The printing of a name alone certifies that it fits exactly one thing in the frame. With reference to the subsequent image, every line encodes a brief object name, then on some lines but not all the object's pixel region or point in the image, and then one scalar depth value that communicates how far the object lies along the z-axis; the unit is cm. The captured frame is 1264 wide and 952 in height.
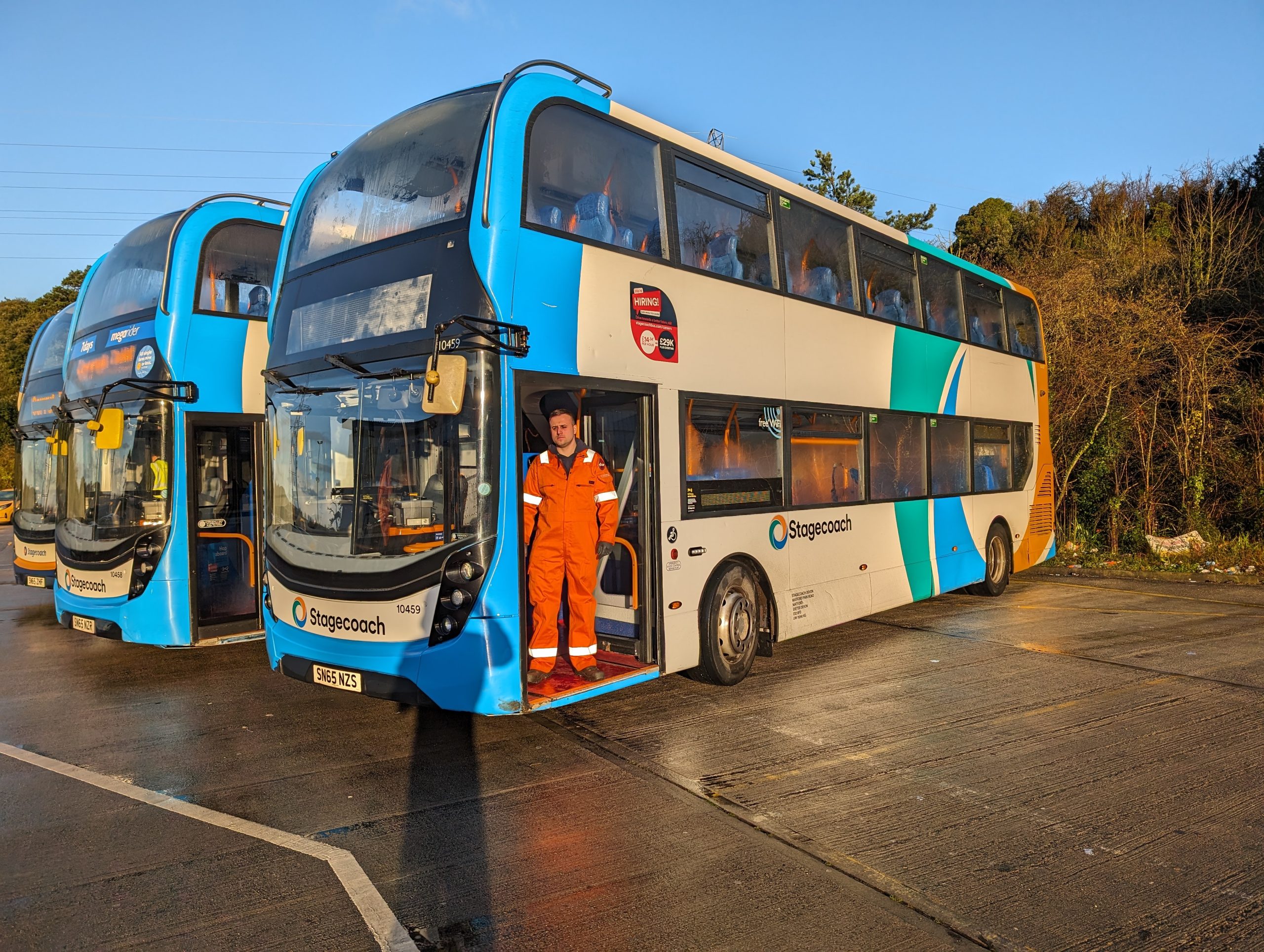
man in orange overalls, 627
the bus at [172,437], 835
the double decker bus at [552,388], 555
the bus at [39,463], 1190
